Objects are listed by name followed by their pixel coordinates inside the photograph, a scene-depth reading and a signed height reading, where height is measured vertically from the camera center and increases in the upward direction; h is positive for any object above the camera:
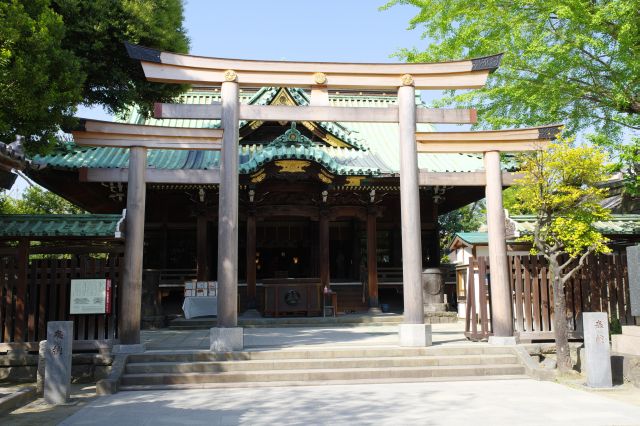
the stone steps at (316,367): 8.56 -1.67
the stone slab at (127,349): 9.22 -1.33
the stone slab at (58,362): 7.62 -1.30
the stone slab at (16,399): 6.88 -1.76
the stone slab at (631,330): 8.68 -1.11
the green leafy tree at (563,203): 9.31 +1.28
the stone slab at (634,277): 8.41 -0.17
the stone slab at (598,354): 8.05 -1.39
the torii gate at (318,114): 9.73 +3.31
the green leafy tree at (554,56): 11.64 +5.29
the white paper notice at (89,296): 9.56 -0.35
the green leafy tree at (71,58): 7.96 +4.18
